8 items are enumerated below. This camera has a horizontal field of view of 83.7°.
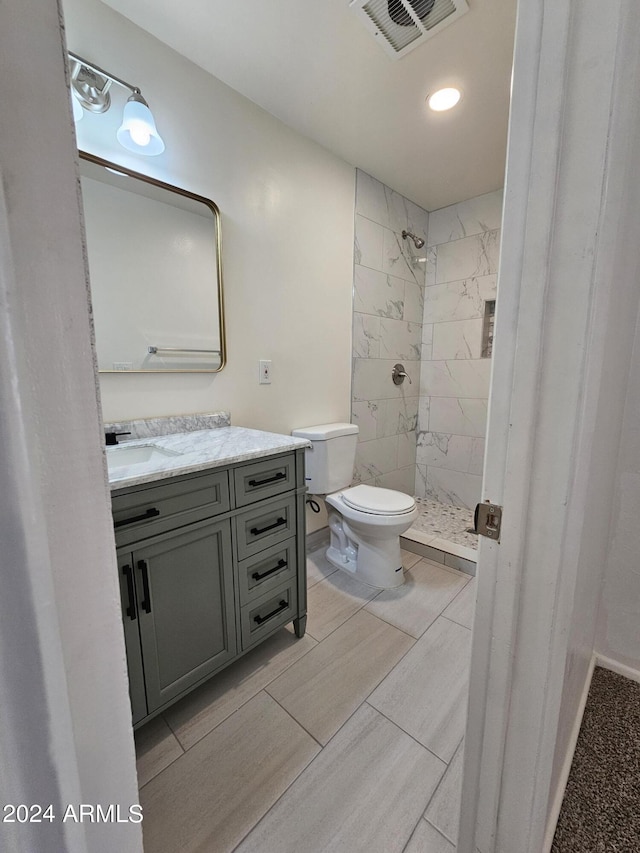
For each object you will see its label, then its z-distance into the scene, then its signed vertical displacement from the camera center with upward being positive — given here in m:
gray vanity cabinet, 1.04 -0.64
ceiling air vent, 1.24 +1.27
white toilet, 1.84 -0.70
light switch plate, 1.88 +0.02
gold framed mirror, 1.34 +0.42
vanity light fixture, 1.19 +0.93
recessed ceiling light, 1.61 +1.27
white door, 0.49 -0.01
